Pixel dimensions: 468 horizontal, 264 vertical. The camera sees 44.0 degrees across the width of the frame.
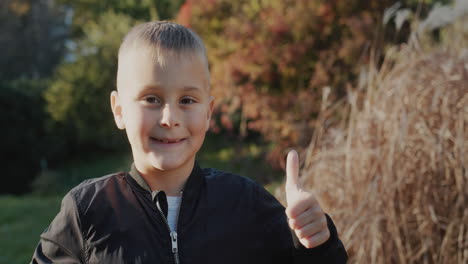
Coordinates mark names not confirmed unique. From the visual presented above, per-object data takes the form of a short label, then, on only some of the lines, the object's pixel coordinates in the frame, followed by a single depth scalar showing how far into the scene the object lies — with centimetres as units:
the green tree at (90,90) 1227
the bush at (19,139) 1104
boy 152
